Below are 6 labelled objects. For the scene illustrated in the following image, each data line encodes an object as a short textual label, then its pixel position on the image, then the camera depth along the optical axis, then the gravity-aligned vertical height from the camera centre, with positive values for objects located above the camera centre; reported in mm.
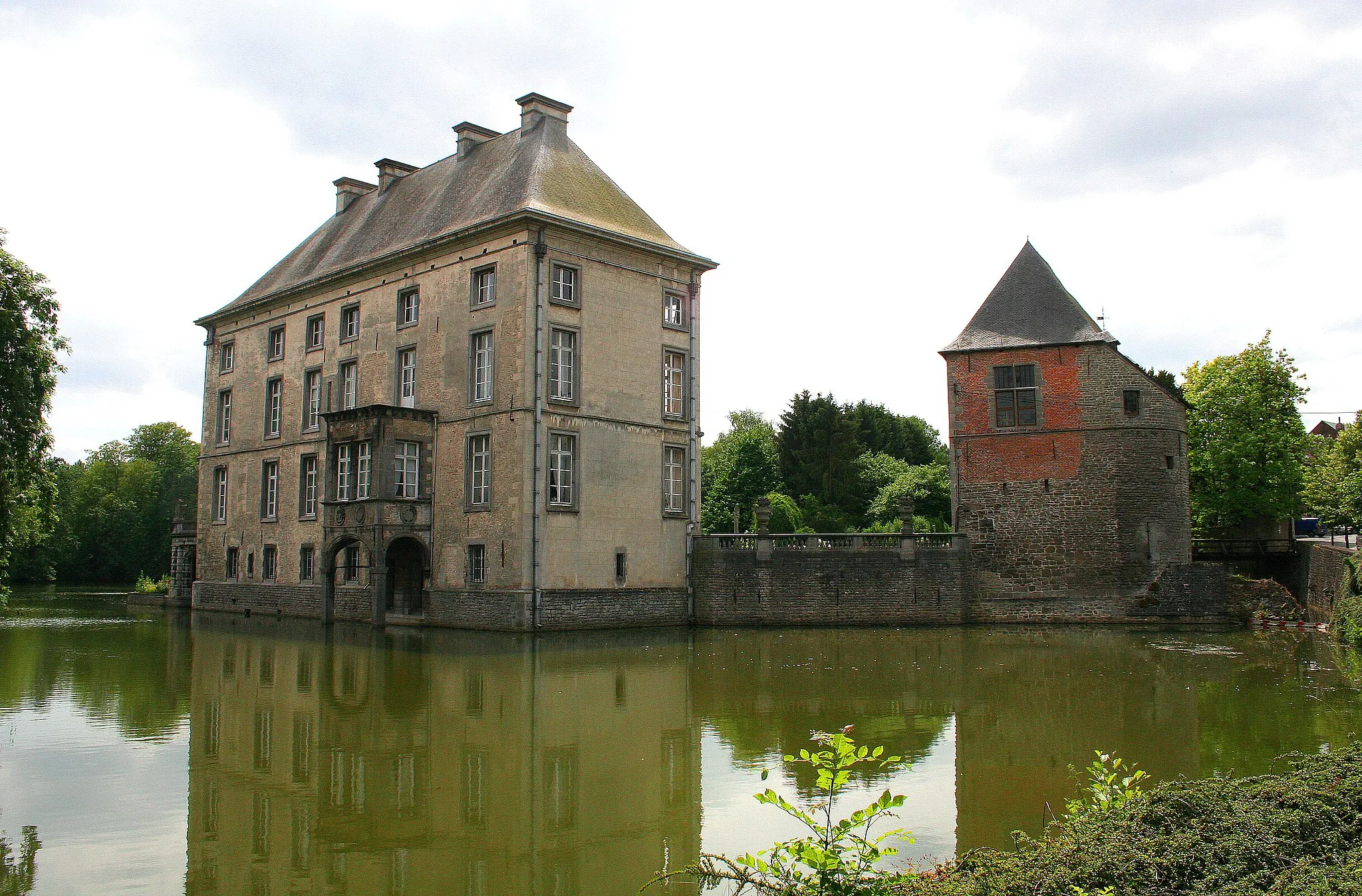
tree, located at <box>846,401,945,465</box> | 60856 +6569
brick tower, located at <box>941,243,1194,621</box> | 28391 +1998
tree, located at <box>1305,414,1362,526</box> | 33156 +2413
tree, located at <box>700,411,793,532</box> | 57125 +3765
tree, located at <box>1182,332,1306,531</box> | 38531 +3765
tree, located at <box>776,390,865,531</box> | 53406 +4853
